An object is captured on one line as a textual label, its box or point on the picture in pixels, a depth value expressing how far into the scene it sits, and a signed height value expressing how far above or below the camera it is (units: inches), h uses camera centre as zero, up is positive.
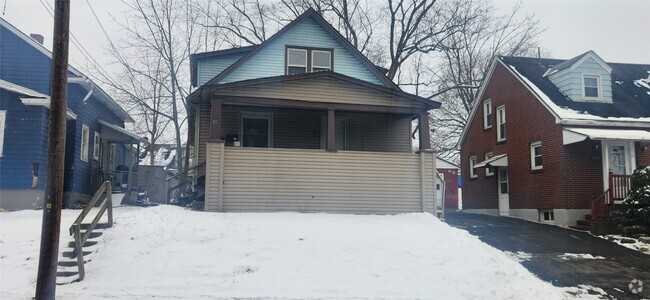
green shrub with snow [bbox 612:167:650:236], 561.9 -20.6
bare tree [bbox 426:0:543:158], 1369.8 +304.2
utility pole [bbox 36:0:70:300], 288.9 +17.0
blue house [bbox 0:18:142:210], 573.0 +75.3
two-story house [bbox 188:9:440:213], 540.7 +41.4
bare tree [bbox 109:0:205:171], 1162.0 +315.9
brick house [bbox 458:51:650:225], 669.9 +75.8
